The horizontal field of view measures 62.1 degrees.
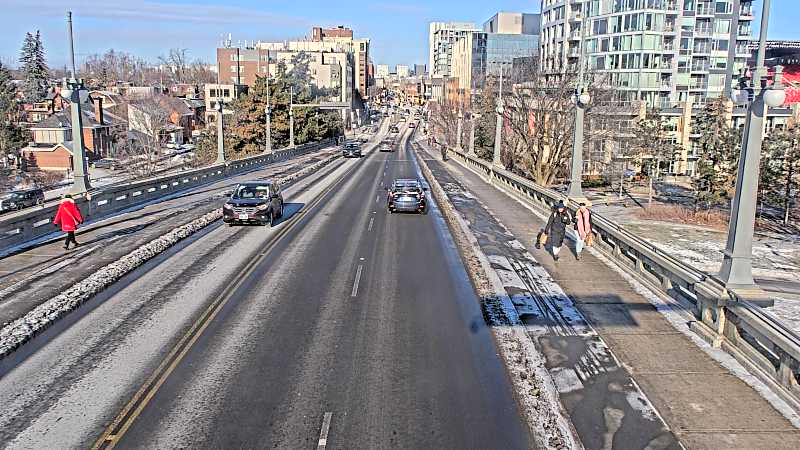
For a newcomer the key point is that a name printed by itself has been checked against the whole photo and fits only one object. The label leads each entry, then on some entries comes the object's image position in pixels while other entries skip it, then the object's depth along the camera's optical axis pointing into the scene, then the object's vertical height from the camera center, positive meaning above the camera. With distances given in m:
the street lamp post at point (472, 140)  61.66 -2.72
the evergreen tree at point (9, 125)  81.62 -2.88
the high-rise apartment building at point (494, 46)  148.25 +15.70
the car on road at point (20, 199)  45.03 -6.67
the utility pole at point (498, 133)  41.28 -1.46
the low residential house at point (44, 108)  115.00 -0.85
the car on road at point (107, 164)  86.62 -7.86
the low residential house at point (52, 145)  83.06 -5.22
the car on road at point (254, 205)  23.64 -3.50
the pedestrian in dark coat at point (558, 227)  18.81 -3.20
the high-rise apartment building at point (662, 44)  84.12 +9.15
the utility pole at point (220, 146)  44.70 -2.67
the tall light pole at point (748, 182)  11.26 -1.12
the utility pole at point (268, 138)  60.94 -2.88
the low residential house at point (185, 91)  154.75 +3.54
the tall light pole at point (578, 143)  21.98 -1.00
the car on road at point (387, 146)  93.78 -5.49
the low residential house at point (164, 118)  96.43 -2.06
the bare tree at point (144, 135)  83.81 -4.38
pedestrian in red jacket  18.80 -3.20
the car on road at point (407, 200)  27.70 -3.72
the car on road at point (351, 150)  75.46 -4.68
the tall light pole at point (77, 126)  21.75 -0.75
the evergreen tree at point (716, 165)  41.25 -3.17
